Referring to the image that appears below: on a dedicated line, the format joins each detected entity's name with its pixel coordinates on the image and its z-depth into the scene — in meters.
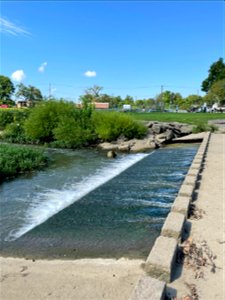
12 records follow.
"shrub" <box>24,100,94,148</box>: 14.43
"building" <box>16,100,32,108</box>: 45.17
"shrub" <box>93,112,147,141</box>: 14.56
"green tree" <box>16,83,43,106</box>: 49.92
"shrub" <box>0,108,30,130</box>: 18.11
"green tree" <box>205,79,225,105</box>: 42.76
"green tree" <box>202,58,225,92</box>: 50.51
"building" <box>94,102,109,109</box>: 56.69
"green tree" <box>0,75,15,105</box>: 50.29
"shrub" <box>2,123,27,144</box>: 15.77
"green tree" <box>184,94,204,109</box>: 63.17
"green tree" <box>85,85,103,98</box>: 65.21
